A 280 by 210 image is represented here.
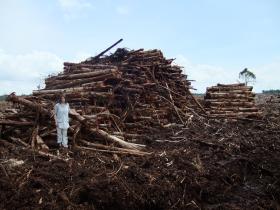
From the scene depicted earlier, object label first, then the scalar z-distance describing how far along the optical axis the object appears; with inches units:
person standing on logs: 211.1
